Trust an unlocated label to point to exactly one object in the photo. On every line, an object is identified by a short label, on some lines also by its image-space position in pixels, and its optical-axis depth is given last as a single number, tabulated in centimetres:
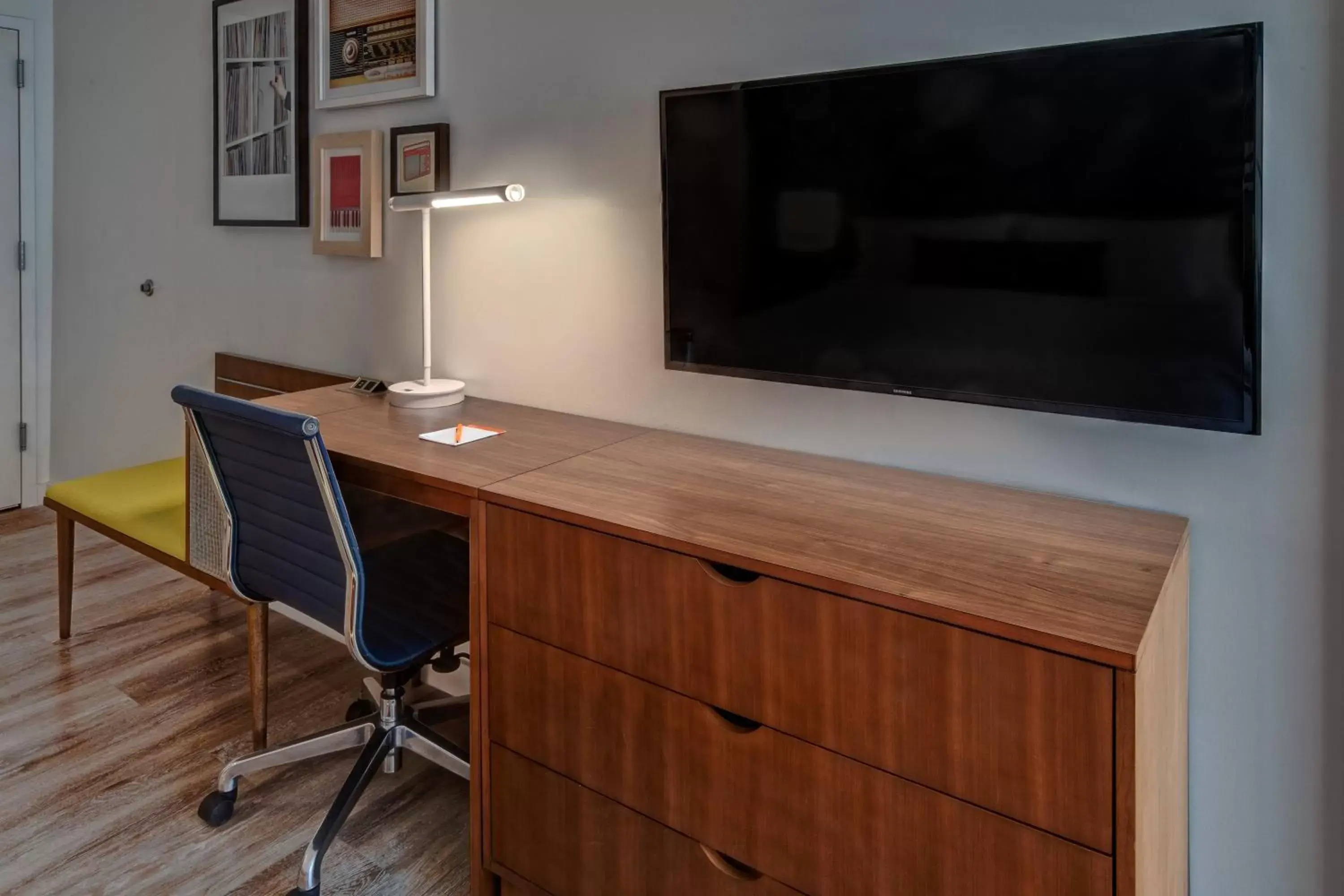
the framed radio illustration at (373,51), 224
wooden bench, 242
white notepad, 183
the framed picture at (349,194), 239
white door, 349
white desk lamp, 194
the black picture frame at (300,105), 255
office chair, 159
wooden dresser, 104
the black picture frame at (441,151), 222
